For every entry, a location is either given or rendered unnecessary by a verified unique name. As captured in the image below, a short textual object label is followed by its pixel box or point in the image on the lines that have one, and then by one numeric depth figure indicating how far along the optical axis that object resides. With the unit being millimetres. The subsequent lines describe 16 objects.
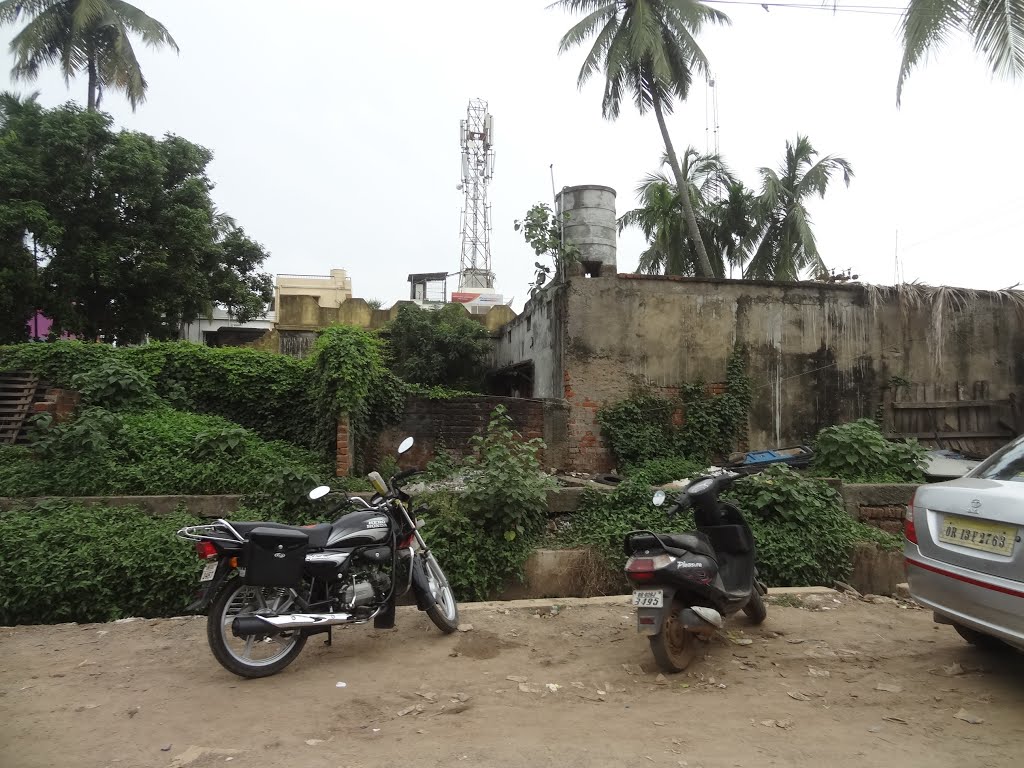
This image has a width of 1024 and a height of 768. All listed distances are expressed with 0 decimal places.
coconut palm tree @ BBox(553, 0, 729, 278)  15250
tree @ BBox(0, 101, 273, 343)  12469
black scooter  3742
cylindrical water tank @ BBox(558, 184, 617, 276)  8906
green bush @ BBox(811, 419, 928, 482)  7410
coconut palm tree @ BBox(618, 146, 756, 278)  19891
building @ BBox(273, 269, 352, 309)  34125
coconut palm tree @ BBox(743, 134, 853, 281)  19891
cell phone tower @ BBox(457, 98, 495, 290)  36688
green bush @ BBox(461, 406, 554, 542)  5879
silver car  3146
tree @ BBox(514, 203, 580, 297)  8984
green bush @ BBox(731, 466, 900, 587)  5906
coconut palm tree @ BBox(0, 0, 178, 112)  16094
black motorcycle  3791
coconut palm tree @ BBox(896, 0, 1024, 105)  6742
